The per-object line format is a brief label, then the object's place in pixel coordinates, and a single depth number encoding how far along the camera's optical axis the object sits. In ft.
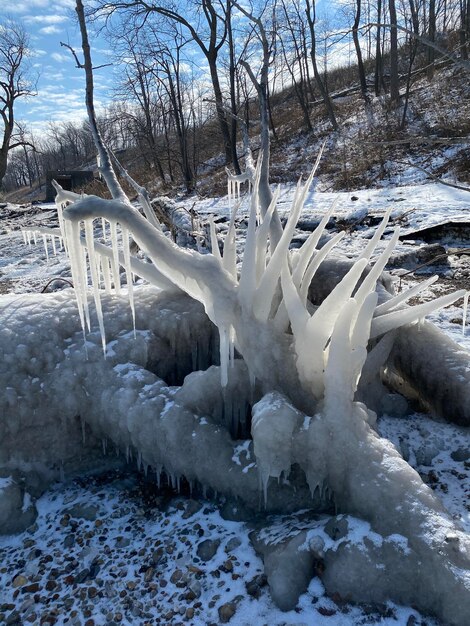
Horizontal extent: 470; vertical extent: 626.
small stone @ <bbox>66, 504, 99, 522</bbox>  10.06
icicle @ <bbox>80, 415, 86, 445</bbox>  11.20
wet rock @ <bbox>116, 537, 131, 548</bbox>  9.39
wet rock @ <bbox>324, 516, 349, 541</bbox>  8.07
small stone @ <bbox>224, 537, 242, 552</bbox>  8.98
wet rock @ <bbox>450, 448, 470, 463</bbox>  10.67
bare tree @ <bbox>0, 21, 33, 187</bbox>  78.33
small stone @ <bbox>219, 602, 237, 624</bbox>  7.63
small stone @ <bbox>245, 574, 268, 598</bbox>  8.00
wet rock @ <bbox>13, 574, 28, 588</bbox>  8.60
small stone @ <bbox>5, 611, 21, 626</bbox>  7.90
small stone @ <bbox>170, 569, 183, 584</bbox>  8.50
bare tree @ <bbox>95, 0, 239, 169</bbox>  55.31
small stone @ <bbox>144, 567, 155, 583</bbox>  8.54
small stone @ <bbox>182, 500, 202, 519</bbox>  9.90
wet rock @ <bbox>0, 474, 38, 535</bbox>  9.80
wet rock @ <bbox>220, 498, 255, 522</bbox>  9.65
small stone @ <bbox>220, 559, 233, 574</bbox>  8.54
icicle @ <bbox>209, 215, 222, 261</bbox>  11.10
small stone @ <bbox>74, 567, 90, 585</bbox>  8.66
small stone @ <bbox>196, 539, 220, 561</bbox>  8.91
